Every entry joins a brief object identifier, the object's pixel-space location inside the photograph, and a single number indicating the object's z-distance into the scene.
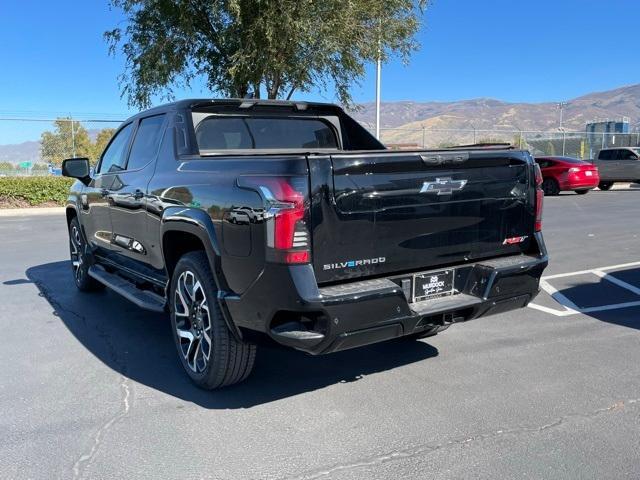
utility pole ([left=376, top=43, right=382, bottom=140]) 22.87
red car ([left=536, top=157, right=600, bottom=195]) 20.73
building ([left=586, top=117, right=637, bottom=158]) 38.16
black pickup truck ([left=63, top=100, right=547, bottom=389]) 3.26
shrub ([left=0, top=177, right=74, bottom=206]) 18.83
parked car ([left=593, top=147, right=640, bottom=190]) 23.88
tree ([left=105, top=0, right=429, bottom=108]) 12.59
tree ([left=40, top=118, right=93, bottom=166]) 31.61
